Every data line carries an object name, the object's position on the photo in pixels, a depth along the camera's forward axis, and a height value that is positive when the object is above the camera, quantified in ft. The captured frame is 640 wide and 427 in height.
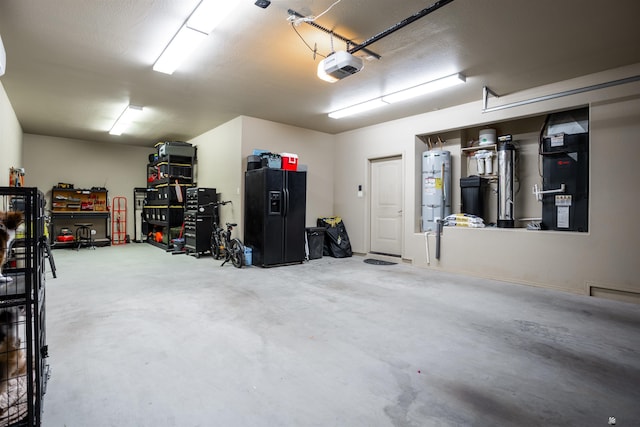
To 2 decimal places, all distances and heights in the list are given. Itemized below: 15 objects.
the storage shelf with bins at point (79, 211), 27.25 -0.25
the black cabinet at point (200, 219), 22.13 -0.76
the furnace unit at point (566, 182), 14.26 +1.08
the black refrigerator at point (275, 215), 18.61 -0.46
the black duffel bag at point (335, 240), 22.81 -2.28
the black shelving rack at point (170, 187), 25.38 +1.68
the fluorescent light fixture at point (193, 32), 9.16 +5.62
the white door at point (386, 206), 22.08 +0.07
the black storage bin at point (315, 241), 21.66 -2.25
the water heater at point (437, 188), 19.45 +1.12
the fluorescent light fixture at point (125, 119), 19.54 +5.95
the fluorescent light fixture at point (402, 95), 14.54 +5.65
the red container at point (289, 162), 19.84 +2.77
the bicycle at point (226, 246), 18.65 -2.33
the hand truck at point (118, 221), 30.55 -1.21
